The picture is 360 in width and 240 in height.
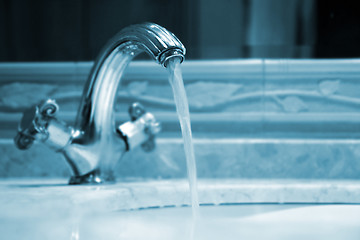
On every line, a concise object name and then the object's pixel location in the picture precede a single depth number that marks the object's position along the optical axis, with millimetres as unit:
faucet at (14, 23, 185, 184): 1116
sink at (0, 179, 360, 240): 1056
